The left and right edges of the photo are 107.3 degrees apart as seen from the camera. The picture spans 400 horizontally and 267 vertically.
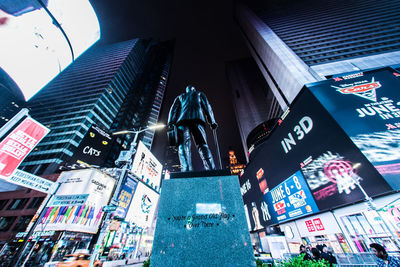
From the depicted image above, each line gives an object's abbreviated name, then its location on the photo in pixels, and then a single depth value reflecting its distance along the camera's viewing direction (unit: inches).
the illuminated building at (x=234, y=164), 4015.8
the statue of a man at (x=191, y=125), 163.5
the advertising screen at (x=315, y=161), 417.1
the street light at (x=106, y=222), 266.6
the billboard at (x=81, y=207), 510.0
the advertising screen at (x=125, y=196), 500.9
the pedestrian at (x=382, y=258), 158.9
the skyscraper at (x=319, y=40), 1204.5
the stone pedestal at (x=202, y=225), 83.4
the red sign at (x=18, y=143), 273.1
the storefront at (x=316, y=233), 454.0
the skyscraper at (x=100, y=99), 1713.8
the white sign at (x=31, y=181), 271.1
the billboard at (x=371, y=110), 398.9
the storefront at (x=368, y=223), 356.2
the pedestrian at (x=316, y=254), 228.9
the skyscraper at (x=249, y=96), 2637.8
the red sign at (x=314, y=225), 524.0
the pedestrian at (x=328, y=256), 228.0
